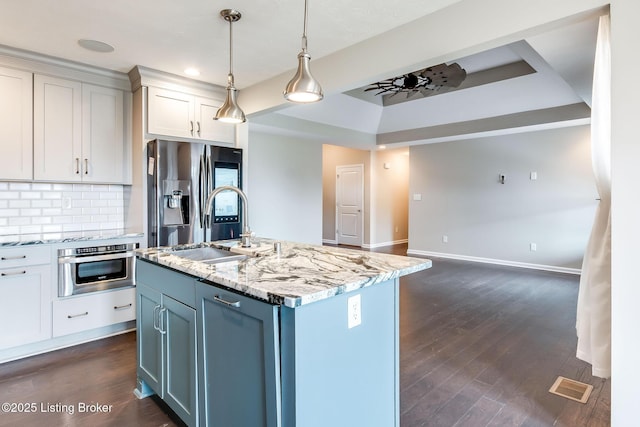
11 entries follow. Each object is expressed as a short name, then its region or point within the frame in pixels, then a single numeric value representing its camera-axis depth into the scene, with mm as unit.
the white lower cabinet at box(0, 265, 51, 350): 2648
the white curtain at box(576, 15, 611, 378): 1827
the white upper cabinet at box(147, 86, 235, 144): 3461
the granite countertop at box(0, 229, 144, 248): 2730
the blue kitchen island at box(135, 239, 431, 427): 1205
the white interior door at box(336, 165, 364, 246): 8289
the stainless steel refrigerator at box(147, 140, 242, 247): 3324
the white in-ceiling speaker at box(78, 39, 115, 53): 2805
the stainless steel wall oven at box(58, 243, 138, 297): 2889
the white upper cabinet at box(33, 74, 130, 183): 3051
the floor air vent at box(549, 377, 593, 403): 2209
